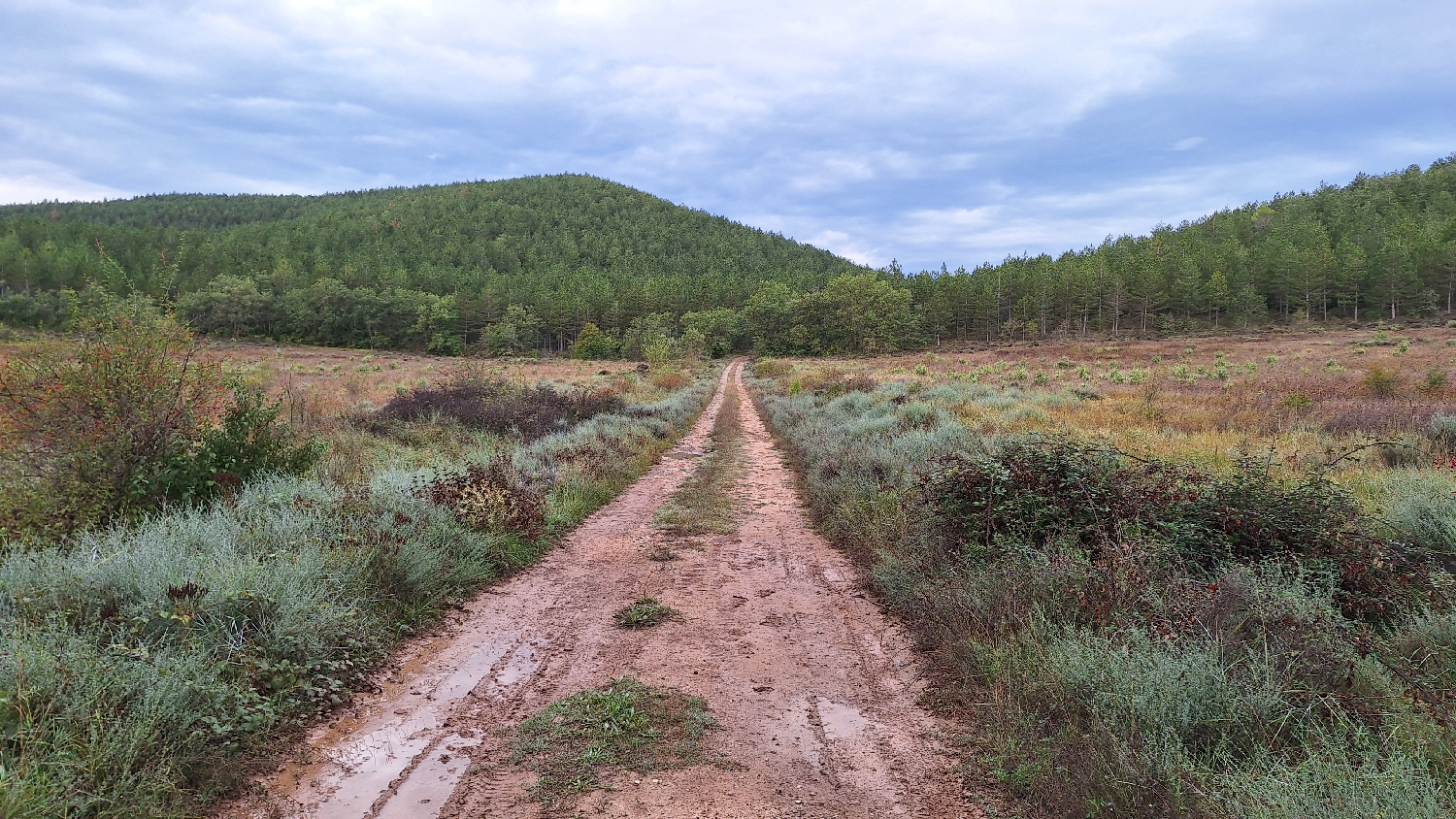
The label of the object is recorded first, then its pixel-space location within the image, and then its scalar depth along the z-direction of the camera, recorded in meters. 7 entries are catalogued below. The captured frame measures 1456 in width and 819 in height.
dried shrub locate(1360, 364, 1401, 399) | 18.20
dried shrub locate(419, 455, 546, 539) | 7.78
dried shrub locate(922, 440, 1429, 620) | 4.70
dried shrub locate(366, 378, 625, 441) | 15.69
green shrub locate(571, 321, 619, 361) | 85.62
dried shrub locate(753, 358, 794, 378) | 50.84
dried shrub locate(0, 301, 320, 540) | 5.66
